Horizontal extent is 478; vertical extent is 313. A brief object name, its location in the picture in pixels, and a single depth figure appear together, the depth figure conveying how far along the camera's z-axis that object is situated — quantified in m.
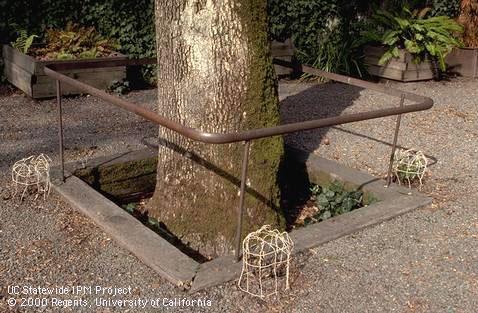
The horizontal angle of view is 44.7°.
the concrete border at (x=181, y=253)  3.24
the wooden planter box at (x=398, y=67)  9.45
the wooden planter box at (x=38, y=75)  7.37
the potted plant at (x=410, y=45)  9.34
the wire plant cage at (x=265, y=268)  3.19
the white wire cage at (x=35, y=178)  4.39
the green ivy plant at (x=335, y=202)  4.59
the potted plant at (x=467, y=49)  10.08
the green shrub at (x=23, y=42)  7.81
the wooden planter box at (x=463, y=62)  10.05
